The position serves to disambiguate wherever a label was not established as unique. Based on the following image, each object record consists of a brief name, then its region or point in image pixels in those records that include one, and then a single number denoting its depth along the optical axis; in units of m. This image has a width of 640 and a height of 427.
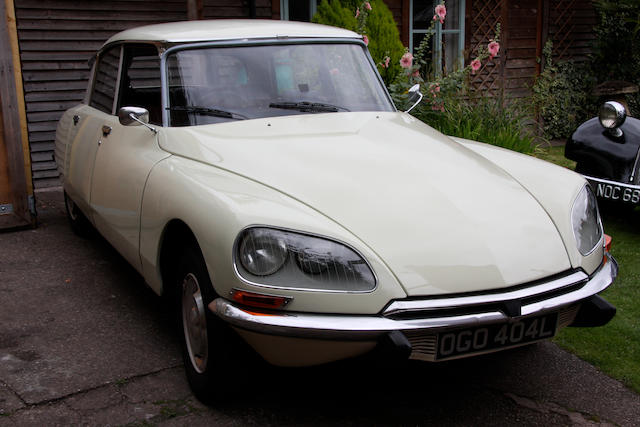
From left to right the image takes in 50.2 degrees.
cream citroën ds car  2.43
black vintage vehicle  4.99
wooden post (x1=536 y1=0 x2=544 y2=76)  12.22
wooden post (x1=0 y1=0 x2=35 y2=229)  5.39
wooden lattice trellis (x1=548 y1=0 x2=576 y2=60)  12.40
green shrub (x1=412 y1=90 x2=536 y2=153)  6.70
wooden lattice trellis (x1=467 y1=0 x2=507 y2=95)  11.53
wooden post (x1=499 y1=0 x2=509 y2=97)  10.85
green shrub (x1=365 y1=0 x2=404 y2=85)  8.10
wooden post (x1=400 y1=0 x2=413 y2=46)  10.83
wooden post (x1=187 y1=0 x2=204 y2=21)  7.72
